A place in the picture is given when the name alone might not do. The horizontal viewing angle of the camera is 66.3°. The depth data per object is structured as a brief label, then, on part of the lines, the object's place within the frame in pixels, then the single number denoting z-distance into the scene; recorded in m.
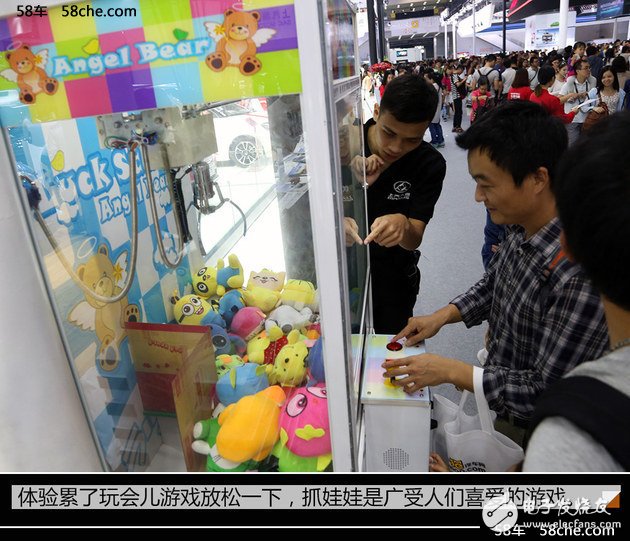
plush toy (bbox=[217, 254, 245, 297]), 2.12
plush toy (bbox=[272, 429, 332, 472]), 1.48
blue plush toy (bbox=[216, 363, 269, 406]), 1.70
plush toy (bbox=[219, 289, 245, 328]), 2.04
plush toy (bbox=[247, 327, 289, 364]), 1.80
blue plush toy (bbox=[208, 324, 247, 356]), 1.91
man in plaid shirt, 1.05
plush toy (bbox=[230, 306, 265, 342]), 1.94
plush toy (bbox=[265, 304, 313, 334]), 1.78
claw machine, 1.00
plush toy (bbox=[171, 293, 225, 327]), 2.02
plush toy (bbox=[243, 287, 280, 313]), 1.93
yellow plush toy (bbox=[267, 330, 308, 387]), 1.67
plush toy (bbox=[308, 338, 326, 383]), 1.55
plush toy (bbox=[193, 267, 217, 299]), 2.15
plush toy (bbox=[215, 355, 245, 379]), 1.75
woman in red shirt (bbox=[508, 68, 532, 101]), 5.44
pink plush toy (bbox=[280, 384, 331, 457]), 1.49
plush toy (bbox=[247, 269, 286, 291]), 1.88
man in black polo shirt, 1.70
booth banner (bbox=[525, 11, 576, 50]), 21.38
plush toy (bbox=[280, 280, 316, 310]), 1.71
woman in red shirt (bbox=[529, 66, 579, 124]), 4.69
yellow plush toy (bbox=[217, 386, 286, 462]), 1.54
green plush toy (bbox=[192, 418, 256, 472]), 1.58
